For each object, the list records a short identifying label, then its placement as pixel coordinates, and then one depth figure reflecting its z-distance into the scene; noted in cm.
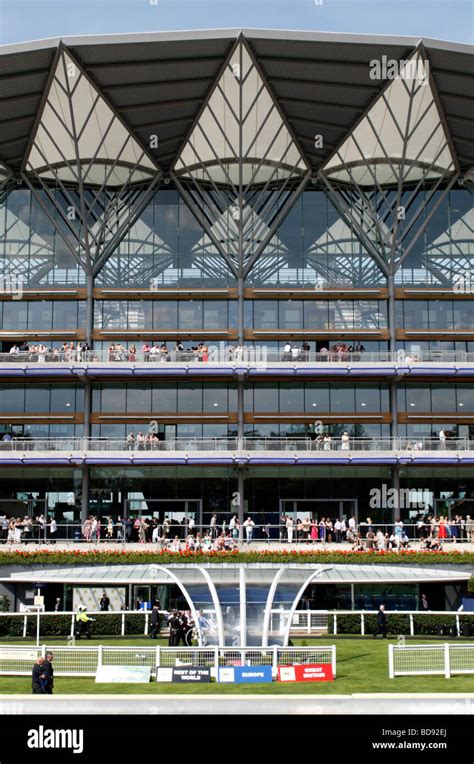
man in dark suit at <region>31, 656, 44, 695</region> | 2305
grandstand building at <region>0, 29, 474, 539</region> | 5528
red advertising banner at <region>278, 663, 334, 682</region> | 2573
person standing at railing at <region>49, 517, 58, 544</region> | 5022
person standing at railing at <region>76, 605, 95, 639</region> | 3538
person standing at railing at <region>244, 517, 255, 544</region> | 5009
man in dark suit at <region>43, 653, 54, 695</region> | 2308
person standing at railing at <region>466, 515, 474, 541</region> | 4909
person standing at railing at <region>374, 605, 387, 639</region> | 3503
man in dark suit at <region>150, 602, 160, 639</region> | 3469
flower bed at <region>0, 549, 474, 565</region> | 4556
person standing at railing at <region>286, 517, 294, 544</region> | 5022
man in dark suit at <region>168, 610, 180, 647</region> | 3173
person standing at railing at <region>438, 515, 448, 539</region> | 4909
